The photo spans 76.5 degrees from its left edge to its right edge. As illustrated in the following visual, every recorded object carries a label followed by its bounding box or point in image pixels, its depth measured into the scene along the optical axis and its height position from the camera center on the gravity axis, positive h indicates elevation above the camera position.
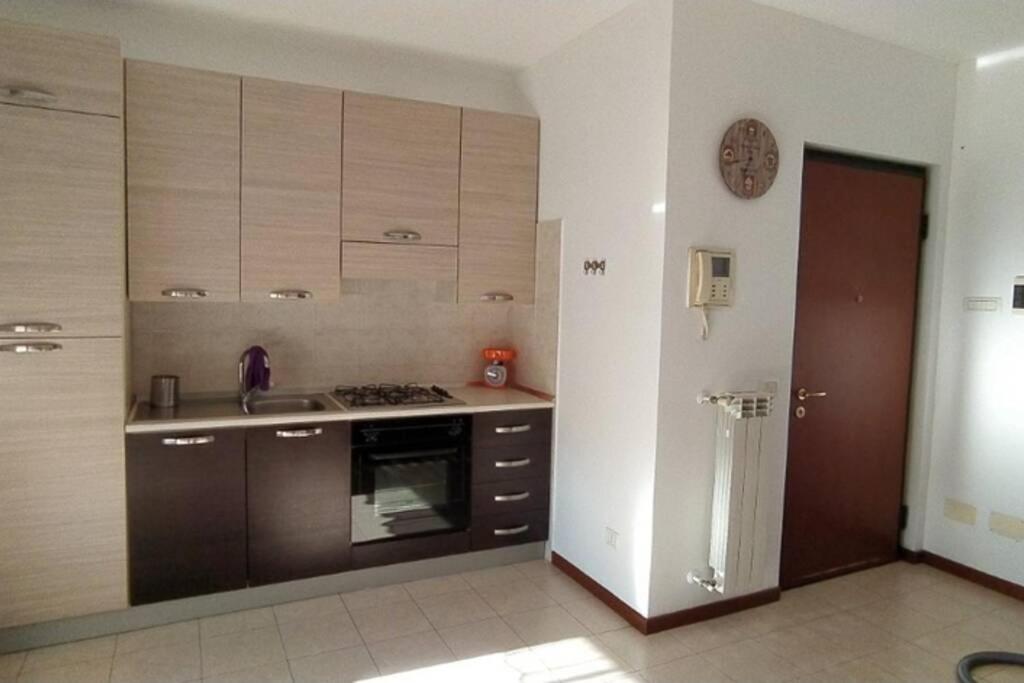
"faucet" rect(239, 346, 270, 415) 3.14 -0.39
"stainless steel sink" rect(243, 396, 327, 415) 3.18 -0.56
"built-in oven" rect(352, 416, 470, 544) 3.05 -0.87
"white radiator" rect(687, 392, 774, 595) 2.72 -0.77
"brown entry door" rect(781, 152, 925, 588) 3.13 -0.26
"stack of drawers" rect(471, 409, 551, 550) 3.30 -0.92
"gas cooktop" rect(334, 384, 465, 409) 3.19 -0.51
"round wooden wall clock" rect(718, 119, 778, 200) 2.74 +0.65
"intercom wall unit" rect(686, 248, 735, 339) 2.66 +0.12
